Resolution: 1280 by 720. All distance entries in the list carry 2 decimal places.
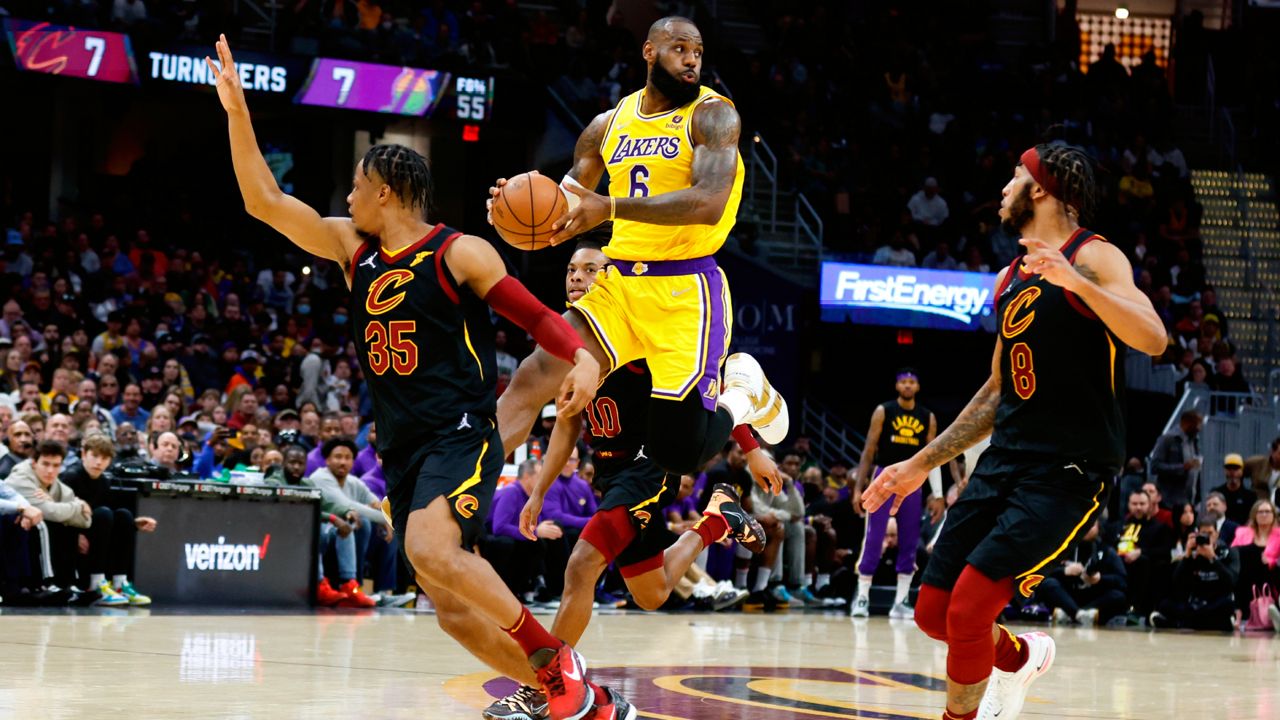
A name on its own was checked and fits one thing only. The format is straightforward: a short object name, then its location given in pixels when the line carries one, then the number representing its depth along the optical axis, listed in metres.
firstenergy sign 21.55
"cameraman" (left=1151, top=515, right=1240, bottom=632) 13.72
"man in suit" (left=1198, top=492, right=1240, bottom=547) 14.46
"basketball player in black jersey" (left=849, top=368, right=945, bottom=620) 13.56
